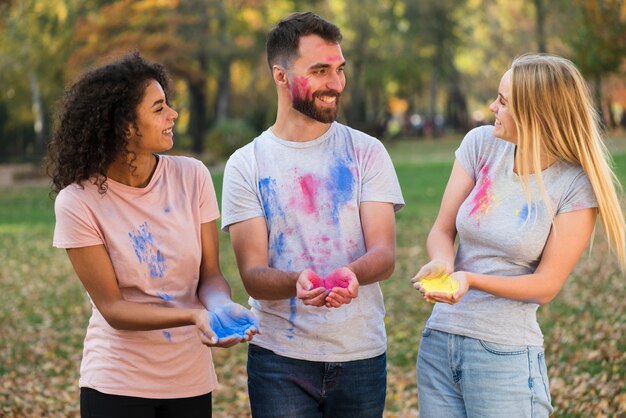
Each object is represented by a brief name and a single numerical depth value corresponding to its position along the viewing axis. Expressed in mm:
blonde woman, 3801
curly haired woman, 3803
